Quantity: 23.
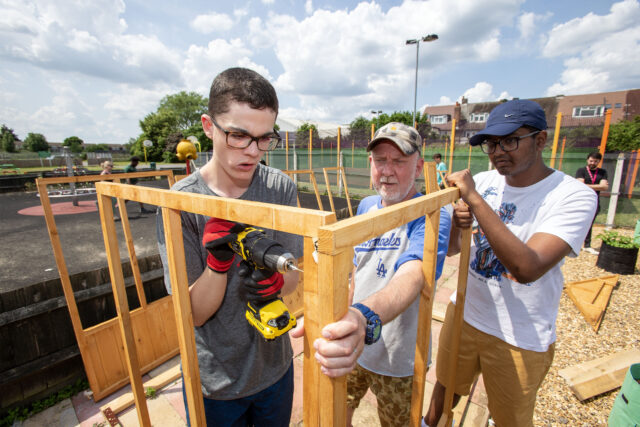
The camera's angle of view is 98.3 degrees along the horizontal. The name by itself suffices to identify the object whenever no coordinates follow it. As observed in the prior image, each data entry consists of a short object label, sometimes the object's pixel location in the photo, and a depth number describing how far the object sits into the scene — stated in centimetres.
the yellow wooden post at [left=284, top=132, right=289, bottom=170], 1524
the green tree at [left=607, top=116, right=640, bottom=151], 2122
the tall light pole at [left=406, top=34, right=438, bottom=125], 1295
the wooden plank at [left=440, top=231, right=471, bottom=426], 156
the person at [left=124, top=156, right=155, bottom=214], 936
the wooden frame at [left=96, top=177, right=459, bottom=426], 69
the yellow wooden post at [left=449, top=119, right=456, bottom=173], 1022
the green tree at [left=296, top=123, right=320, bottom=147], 1480
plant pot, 521
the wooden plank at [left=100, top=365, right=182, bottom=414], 284
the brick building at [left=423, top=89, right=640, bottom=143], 3419
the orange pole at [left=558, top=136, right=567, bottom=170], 860
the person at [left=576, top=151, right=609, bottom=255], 602
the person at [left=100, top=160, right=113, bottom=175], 800
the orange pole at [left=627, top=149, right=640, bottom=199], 785
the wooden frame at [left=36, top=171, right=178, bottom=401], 281
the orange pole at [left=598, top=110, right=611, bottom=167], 748
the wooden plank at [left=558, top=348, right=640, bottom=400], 284
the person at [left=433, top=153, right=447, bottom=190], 1048
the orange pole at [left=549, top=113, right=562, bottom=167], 799
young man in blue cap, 158
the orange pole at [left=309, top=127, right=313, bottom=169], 1434
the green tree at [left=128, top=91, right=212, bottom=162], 4292
